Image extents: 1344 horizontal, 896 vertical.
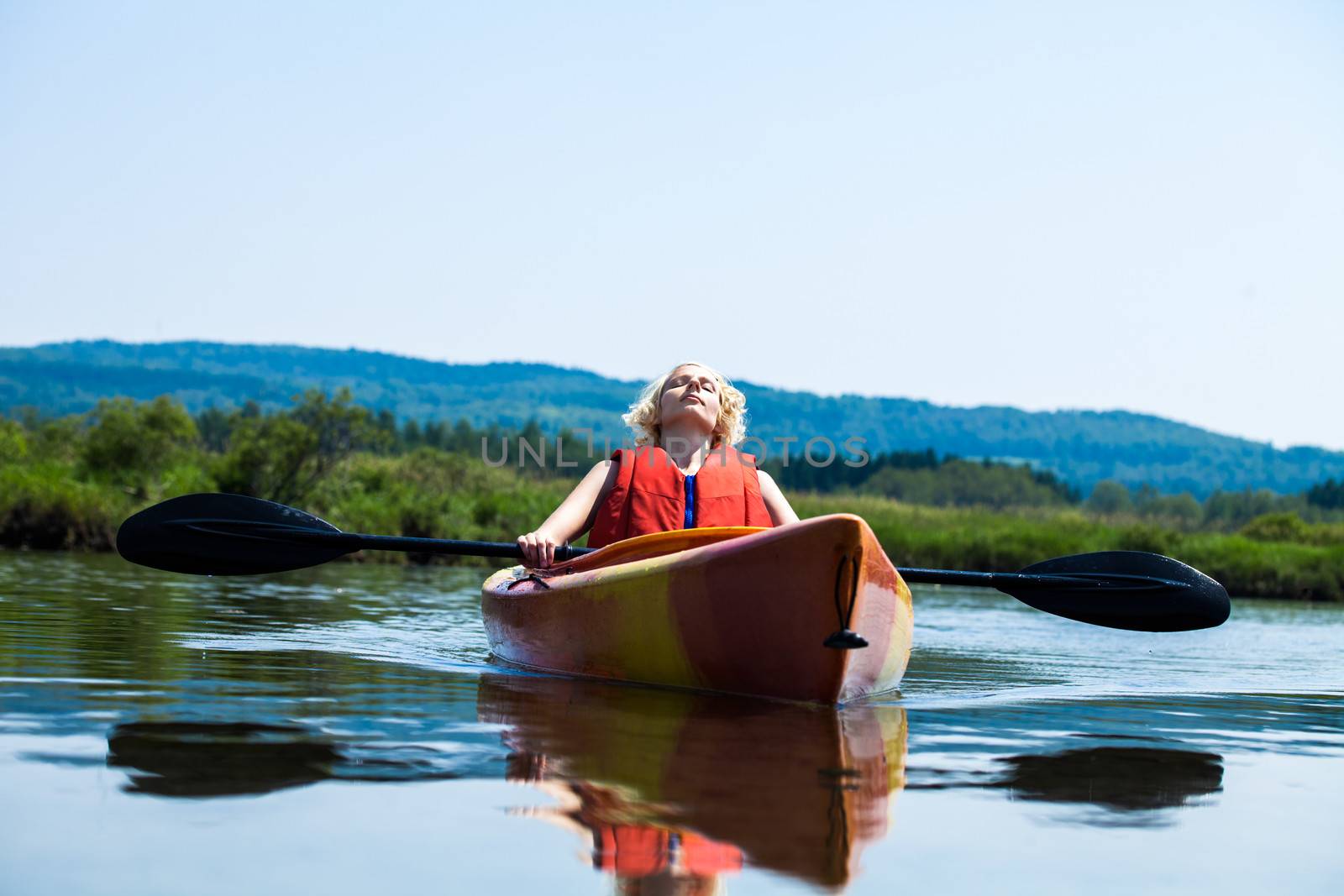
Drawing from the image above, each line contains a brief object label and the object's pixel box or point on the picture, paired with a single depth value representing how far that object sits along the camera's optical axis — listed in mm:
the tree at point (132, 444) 21219
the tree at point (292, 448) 19922
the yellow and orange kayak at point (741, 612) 4953
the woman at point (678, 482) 6598
